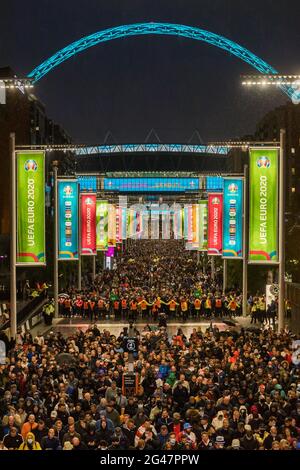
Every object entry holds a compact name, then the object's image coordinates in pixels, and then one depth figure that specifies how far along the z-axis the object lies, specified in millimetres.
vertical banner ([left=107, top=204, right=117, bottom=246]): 57006
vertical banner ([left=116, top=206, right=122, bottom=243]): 63344
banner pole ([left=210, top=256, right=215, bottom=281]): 58372
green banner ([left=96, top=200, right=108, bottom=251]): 46844
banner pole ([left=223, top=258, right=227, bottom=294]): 47188
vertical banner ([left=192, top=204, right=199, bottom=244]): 55306
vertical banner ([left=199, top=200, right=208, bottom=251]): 50031
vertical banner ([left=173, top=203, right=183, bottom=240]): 95200
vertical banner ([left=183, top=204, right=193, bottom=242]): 60906
